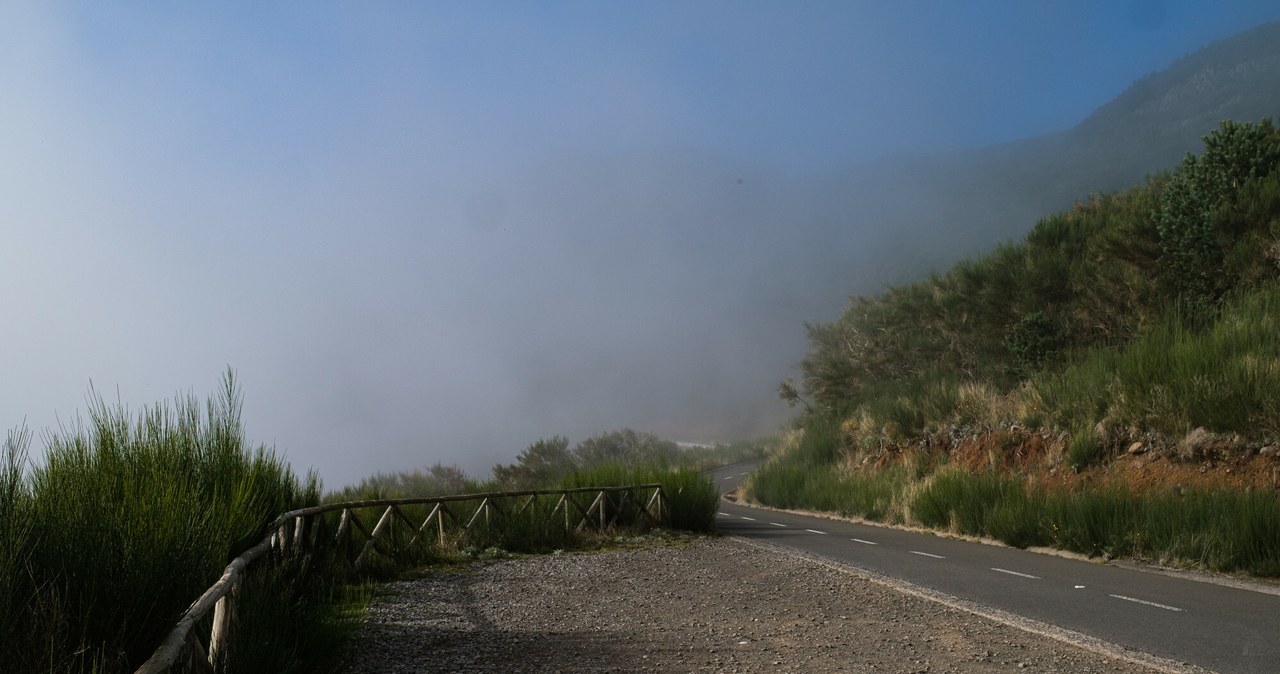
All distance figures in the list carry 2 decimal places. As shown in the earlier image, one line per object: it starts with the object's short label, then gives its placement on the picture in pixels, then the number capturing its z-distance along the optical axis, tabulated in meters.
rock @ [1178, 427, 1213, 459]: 15.20
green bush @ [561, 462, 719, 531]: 20.64
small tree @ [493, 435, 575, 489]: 39.22
